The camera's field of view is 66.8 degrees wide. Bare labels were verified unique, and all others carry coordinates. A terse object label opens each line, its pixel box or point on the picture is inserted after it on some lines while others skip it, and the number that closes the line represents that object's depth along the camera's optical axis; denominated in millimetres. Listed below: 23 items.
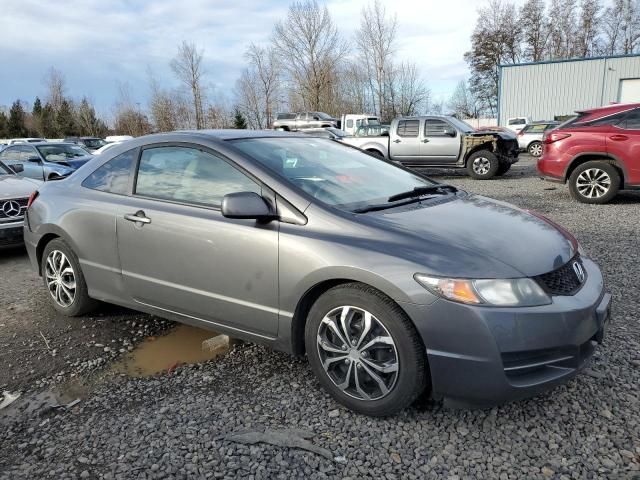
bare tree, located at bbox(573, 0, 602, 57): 48969
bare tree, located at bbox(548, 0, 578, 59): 49156
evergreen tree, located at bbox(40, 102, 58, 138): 57062
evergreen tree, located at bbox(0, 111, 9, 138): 60031
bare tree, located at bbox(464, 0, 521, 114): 50938
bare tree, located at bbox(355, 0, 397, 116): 41625
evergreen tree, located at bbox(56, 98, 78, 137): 57062
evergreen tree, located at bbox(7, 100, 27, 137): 60062
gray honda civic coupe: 2242
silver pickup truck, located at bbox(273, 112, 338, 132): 30441
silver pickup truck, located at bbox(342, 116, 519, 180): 13312
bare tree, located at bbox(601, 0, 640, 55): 47562
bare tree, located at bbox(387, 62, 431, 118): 45781
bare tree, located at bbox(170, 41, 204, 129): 43188
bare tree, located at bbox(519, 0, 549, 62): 49938
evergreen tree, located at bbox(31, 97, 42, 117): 59700
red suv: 7895
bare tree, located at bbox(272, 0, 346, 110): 40188
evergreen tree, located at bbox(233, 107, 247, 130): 44750
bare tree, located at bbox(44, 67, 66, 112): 60531
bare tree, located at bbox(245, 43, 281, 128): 43500
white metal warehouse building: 29844
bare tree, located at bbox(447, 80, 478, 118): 55312
